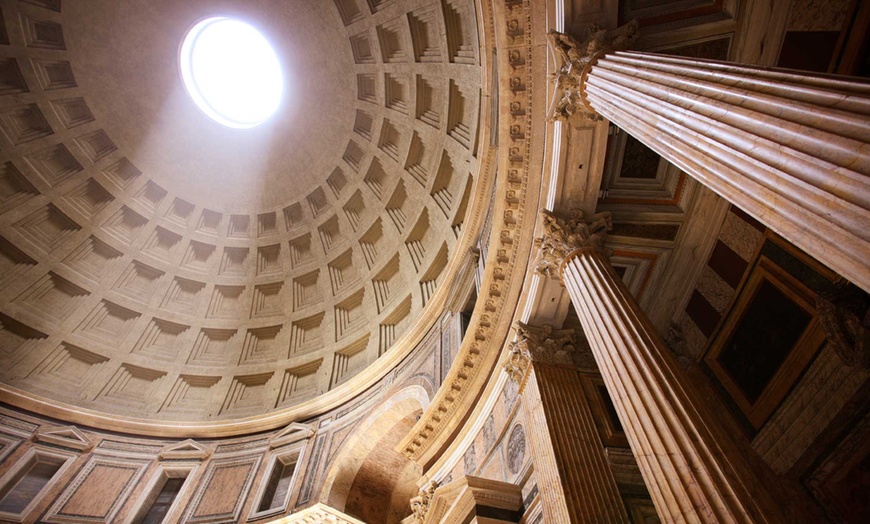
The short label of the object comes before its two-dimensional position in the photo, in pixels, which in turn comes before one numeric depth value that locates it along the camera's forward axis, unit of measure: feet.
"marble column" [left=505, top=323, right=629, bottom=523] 15.71
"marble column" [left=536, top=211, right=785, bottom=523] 9.78
